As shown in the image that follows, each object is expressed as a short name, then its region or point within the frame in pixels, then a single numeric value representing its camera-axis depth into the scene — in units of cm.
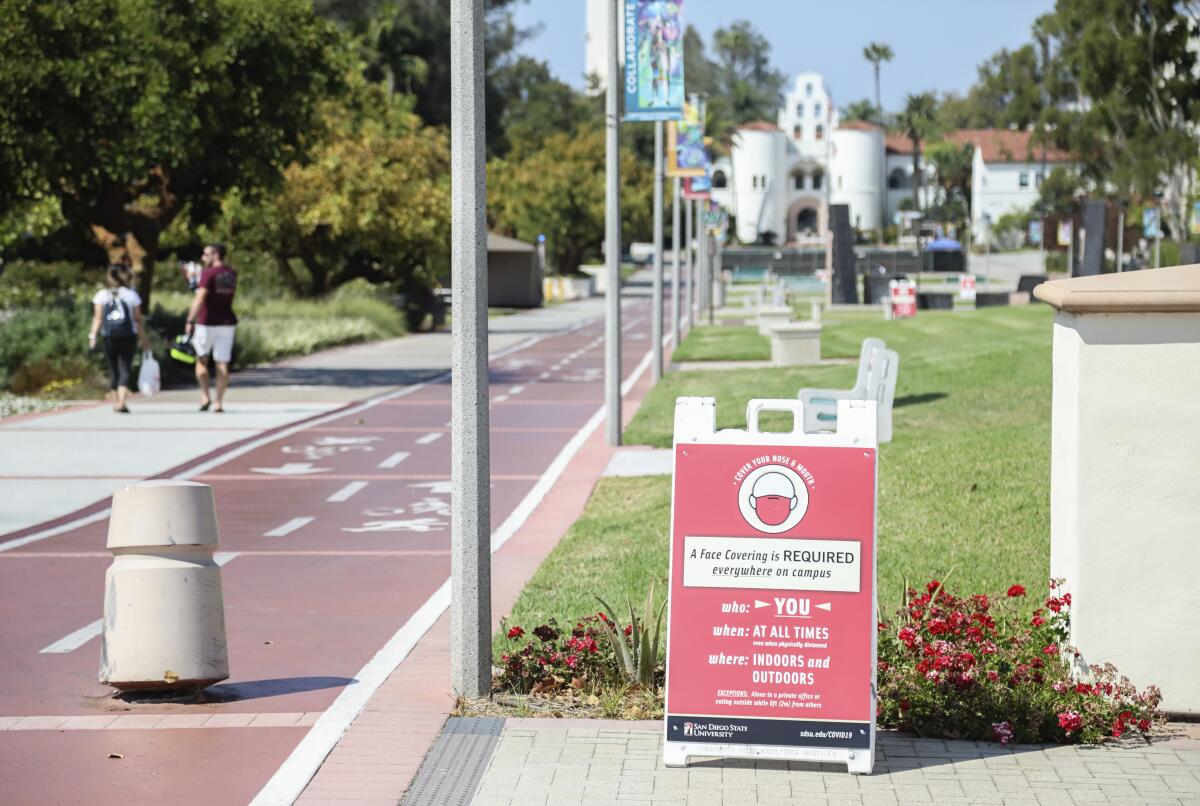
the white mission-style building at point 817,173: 14738
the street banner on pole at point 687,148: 3098
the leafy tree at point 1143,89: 6706
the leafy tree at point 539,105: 11731
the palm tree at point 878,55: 16662
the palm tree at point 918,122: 15412
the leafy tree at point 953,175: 15288
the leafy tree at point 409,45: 8238
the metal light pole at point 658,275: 2578
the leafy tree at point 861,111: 17762
